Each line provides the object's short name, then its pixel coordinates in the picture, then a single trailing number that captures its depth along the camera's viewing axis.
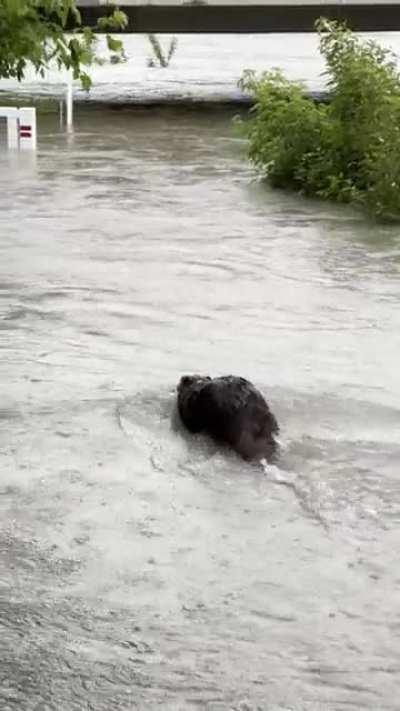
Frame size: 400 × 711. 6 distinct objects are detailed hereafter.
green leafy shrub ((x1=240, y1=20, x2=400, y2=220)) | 13.55
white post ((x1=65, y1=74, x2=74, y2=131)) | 22.08
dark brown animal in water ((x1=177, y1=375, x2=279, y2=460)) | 6.32
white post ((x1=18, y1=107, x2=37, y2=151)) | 18.78
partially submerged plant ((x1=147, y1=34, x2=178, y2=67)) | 36.82
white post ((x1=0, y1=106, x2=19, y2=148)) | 18.78
